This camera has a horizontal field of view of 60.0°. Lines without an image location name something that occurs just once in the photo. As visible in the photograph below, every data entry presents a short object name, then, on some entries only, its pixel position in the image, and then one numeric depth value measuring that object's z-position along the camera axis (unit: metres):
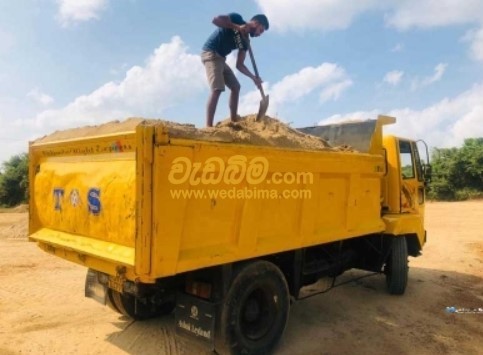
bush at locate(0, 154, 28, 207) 26.72
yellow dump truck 3.08
